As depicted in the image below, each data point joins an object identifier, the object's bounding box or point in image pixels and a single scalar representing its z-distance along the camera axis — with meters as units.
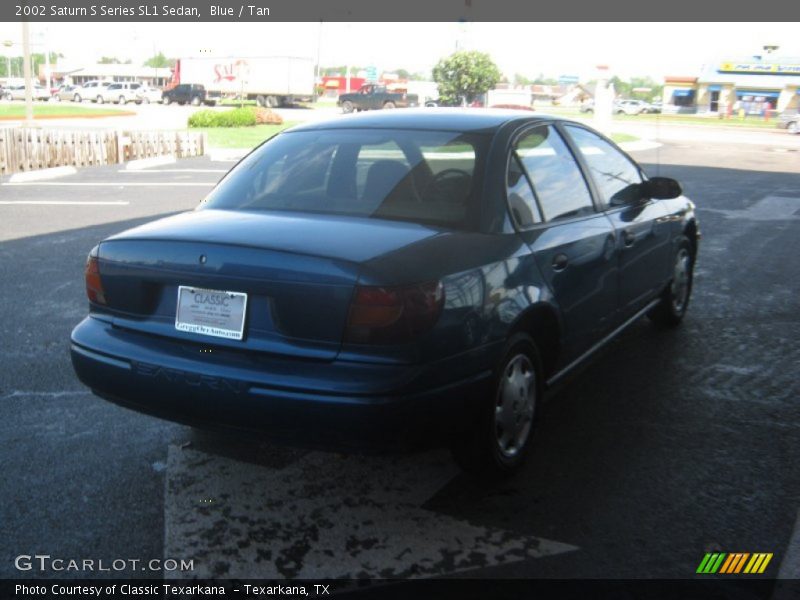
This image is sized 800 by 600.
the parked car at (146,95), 67.62
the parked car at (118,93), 68.00
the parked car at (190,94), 60.91
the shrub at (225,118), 29.56
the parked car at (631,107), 59.81
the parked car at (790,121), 44.59
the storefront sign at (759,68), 59.81
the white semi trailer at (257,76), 59.59
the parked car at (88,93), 68.56
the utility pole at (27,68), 20.57
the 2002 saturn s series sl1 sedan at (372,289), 3.09
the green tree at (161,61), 115.66
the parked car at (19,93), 70.81
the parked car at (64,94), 69.31
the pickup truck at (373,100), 51.62
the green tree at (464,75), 39.75
